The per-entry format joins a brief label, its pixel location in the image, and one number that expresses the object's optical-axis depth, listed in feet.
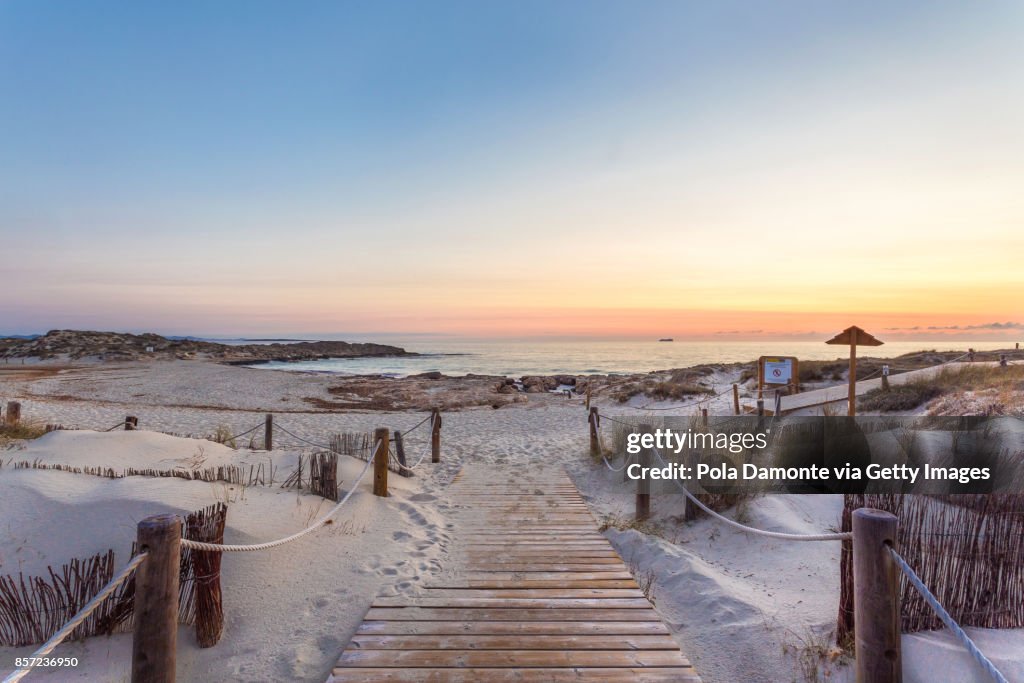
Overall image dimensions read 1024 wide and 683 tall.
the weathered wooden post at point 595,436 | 35.73
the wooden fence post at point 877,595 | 8.32
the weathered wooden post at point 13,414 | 32.71
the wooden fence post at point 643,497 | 22.29
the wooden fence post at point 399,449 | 30.45
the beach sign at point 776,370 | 51.72
